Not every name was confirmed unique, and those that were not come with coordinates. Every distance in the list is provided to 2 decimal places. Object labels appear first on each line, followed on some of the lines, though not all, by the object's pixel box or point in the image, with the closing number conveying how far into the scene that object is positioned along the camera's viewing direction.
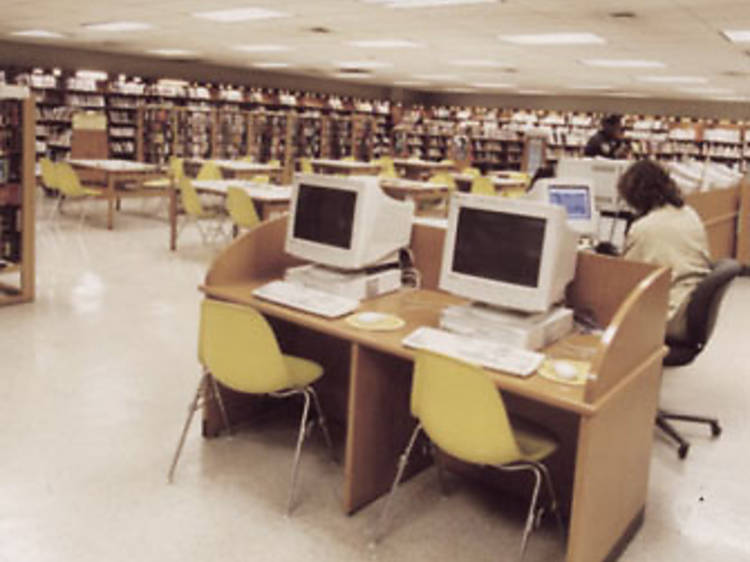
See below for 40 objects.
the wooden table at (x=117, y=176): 9.30
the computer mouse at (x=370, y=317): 2.90
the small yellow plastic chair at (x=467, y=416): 2.29
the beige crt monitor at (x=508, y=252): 2.68
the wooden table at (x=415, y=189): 9.84
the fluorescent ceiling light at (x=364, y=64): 13.02
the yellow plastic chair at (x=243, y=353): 2.75
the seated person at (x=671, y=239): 3.70
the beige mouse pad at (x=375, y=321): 2.84
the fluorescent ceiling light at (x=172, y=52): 12.92
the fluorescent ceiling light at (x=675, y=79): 12.31
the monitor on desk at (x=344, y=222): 3.20
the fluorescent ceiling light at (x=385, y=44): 9.84
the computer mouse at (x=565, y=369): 2.41
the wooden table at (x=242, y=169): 10.35
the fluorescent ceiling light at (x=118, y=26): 9.54
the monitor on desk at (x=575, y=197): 4.89
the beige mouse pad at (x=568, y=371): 2.38
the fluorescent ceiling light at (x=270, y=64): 14.49
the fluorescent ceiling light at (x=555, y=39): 8.37
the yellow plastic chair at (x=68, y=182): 8.87
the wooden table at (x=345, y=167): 12.42
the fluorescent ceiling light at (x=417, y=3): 6.86
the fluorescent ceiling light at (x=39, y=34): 11.03
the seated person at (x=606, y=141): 7.06
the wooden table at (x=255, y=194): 7.31
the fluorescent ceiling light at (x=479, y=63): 11.67
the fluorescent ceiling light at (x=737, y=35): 7.38
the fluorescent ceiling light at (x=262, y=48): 11.35
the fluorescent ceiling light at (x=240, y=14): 8.04
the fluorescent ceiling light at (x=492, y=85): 16.36
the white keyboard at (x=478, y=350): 2.45
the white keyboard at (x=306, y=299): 2.97
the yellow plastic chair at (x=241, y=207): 7.26
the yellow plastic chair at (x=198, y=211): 7.87
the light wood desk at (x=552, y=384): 2.31
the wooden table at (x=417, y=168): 13.45
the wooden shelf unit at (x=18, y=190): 5.40
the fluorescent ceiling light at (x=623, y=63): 10.40
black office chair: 3.45
